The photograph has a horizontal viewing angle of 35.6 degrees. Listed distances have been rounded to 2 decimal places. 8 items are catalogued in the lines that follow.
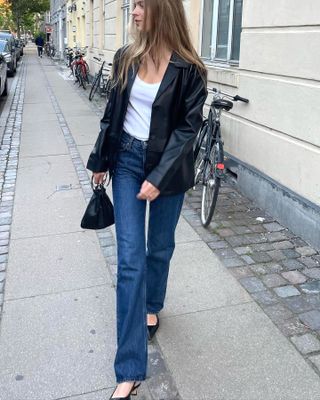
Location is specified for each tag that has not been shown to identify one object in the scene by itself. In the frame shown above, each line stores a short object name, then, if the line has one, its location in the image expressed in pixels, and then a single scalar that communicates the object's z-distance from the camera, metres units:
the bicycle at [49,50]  42.40
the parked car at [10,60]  19.74
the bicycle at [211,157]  4.70
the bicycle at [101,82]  13.94
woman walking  2.45
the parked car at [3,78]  13.65
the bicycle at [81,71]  17.05
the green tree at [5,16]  57.44
